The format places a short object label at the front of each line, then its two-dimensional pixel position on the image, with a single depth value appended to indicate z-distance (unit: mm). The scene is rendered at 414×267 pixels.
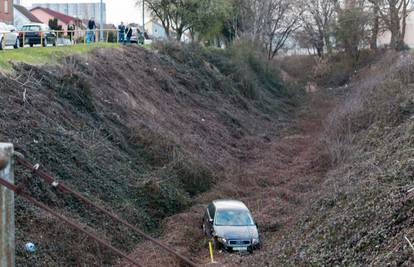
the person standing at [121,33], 44875
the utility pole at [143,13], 52550
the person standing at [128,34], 44244
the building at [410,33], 86194
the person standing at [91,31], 42600
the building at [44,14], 100375
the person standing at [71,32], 40856
